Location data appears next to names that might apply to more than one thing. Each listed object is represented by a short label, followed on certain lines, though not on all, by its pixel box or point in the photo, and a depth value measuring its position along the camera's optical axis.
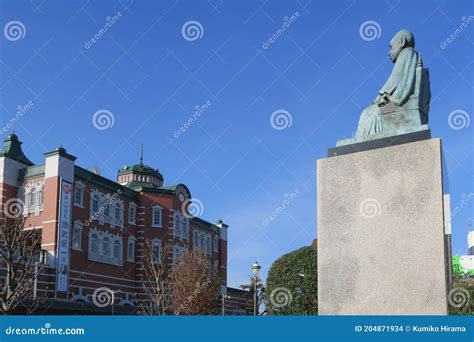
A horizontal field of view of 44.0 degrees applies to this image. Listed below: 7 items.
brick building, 31.64
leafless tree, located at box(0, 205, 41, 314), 14.36
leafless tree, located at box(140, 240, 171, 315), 36.41
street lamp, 19.08
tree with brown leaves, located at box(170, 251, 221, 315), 32.47
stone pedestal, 7.02
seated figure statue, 8.02
